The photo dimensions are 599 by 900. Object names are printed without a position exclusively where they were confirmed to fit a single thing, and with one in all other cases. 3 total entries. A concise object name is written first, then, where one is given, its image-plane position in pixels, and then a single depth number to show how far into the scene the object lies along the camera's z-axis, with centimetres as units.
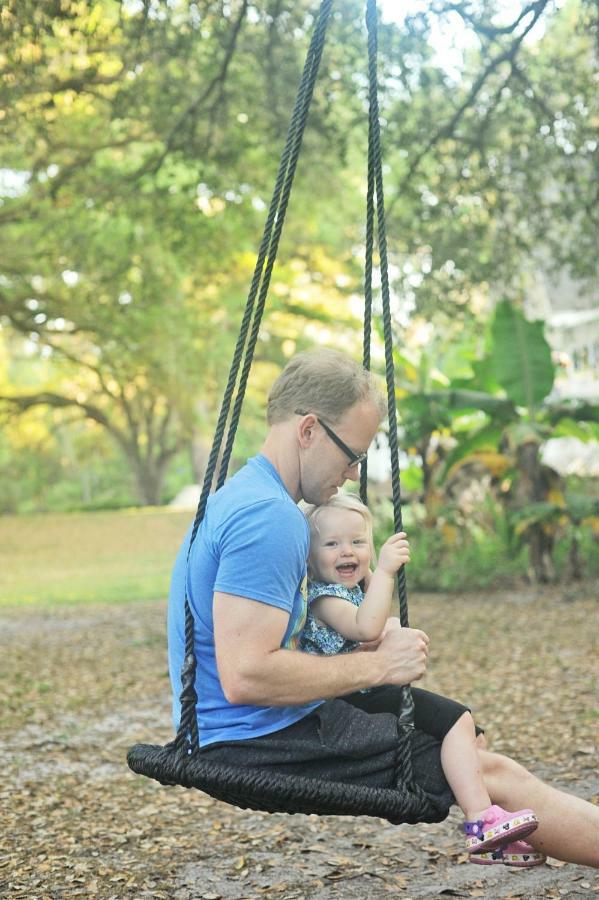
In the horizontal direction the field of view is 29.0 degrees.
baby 262
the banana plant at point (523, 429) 1095
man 244
